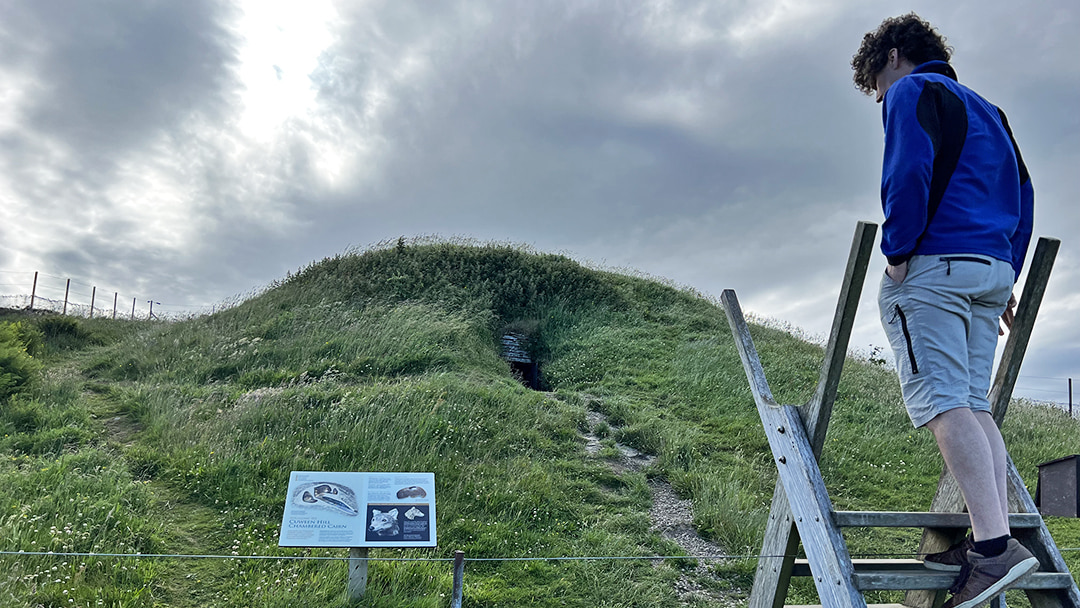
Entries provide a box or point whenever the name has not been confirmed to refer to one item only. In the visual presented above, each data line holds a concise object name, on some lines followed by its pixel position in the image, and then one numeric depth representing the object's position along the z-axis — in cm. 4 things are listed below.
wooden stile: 277
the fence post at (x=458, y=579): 414
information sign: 487
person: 259
